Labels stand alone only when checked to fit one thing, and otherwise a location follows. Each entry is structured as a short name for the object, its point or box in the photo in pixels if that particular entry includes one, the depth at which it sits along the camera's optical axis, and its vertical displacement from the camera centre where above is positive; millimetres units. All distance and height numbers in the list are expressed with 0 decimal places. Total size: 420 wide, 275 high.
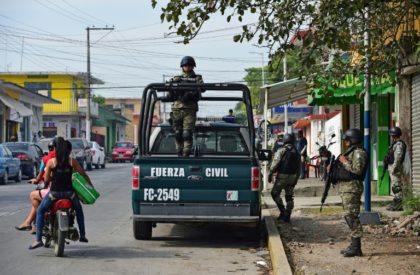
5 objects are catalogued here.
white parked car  39700 -925
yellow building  64812 +4112
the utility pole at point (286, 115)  37906 +1286
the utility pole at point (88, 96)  52062 +3181
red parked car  56500 -1030
